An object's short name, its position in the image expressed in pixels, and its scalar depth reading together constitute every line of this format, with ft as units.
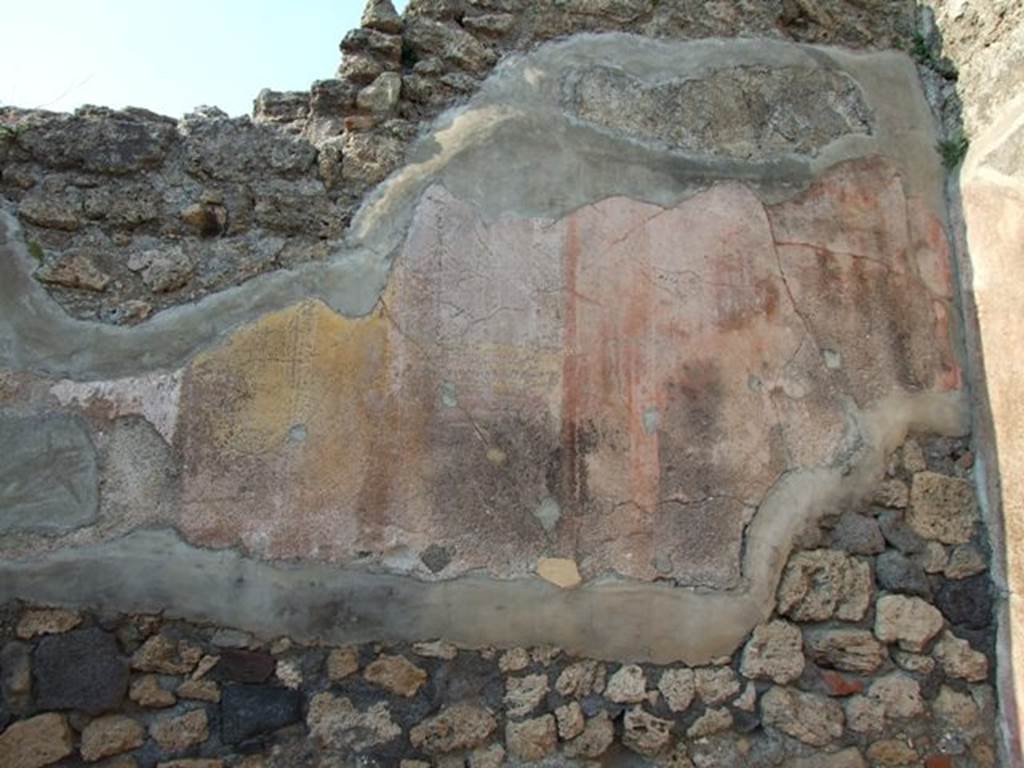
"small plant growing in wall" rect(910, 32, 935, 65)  9.68
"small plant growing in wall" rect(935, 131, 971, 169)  9.13
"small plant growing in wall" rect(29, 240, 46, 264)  7.04
